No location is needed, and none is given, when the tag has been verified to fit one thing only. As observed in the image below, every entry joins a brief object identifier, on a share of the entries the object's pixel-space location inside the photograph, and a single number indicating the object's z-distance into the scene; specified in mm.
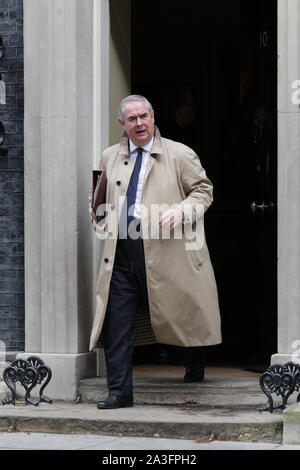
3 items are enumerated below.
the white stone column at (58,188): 16234
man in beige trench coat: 15242
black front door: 21016
